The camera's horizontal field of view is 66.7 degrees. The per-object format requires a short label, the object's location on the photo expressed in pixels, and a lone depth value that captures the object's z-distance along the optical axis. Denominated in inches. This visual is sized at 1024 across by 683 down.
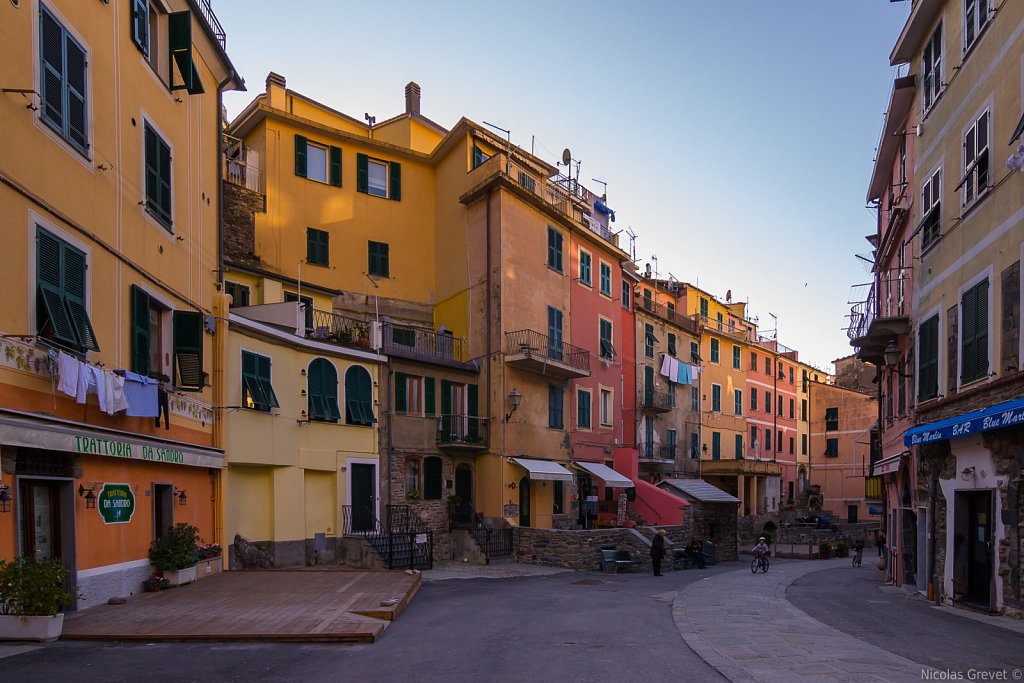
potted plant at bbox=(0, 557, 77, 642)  394.9
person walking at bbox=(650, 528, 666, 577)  1015.6
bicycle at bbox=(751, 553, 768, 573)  1117.9
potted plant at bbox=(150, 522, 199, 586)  611.5
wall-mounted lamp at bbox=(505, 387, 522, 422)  1150.3
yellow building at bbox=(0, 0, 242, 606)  436.1
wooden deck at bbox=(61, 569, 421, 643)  440.5
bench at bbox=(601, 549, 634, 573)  1055.6
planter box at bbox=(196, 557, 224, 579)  674.2
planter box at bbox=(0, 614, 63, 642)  402.9
